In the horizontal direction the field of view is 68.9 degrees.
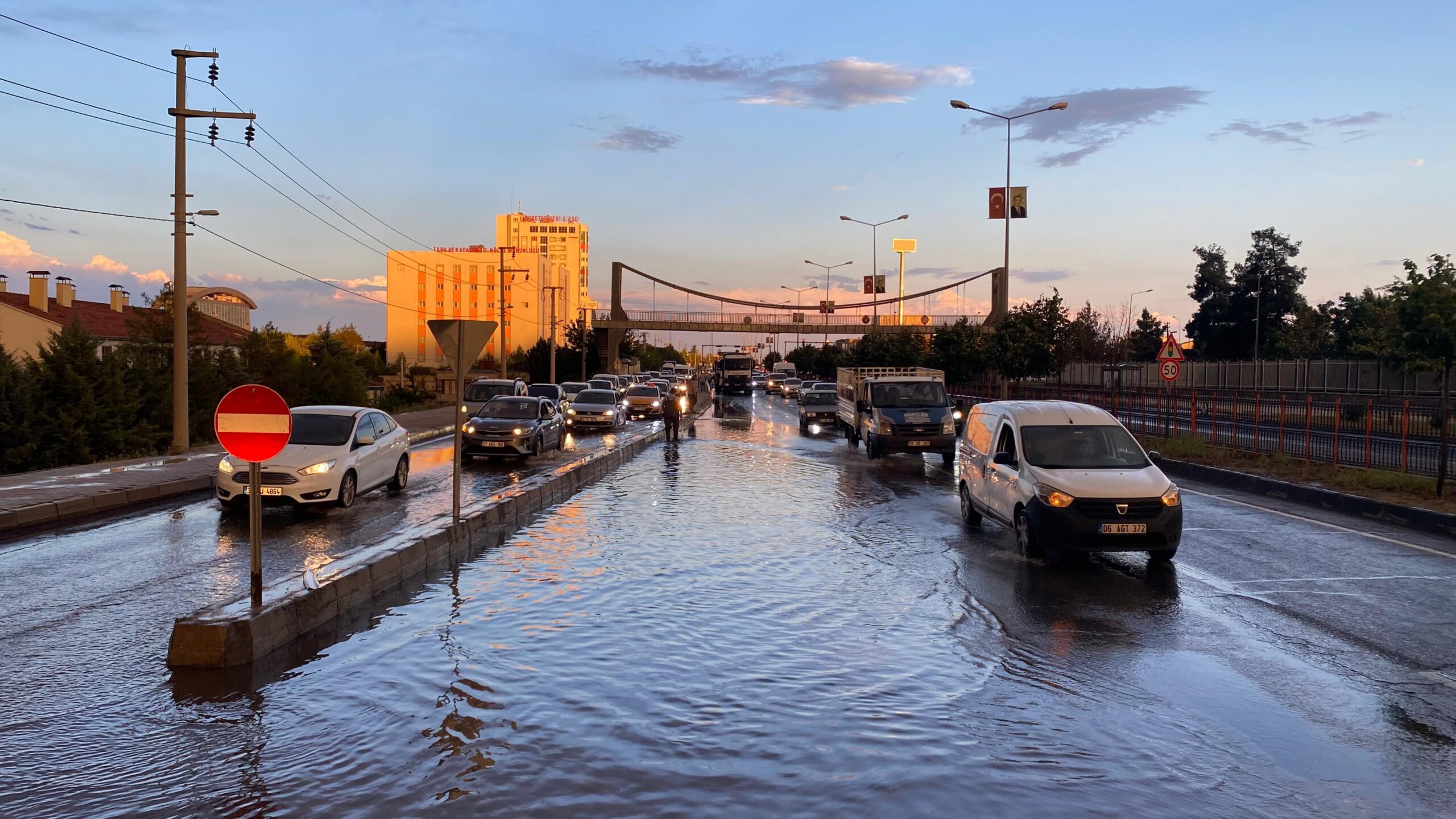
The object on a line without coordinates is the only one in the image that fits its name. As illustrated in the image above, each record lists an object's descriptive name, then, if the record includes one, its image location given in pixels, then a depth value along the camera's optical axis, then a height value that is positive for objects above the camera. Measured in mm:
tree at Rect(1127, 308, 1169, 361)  95438 +4405
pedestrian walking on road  29656 -1029
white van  10562 -1037
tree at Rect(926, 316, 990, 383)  53875 +1785
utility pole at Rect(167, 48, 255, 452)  24672 +2244
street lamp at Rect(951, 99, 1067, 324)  36969 +4479
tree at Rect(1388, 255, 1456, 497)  16438 +1136
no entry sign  7836 -362
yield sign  12203 +462
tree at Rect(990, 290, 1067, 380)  41562 +1746
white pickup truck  24297 -730
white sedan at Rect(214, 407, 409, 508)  14414 -1274
